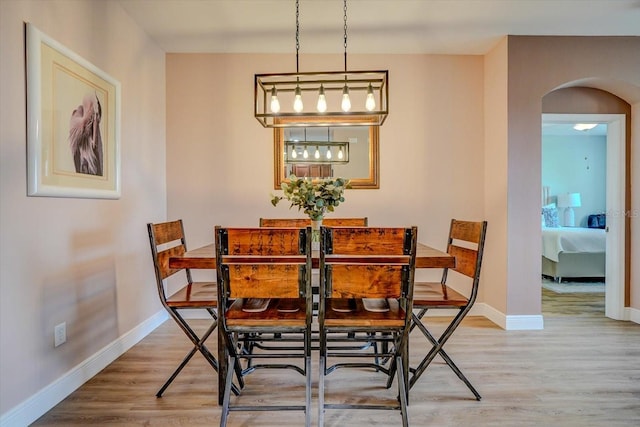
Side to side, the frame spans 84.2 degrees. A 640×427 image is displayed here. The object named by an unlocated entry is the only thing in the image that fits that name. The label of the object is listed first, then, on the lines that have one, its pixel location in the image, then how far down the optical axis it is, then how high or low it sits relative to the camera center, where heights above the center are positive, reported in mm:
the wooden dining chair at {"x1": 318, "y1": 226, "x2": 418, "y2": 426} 1548 -281
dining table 1720 -265
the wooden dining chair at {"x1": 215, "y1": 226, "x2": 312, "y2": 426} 1542 -290
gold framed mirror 3363 +522
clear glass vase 1999 -141
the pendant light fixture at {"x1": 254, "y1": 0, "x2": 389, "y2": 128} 3197 +1028
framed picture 1727 +484
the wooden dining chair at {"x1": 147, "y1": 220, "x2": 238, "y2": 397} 1867 -504
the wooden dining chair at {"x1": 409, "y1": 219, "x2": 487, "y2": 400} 1892 -512
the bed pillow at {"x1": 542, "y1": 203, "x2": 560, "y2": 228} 6550 -188
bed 4684 -626
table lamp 6797 +54
